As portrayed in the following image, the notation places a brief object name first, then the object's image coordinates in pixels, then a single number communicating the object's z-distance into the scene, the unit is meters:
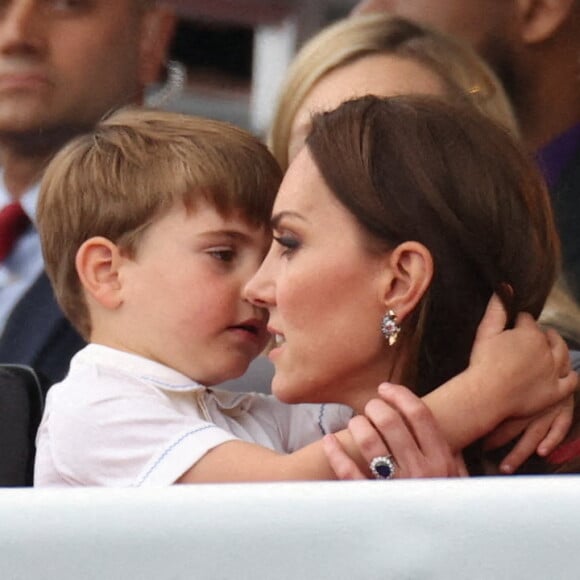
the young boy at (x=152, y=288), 7.65
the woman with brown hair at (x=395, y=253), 7.60
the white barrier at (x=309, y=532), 7.33
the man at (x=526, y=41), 8.16
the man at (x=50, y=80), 8.21
